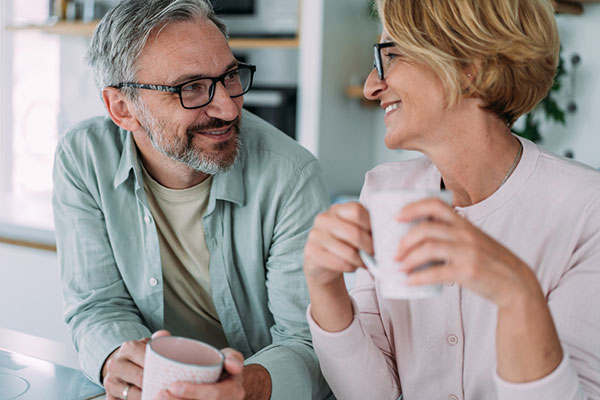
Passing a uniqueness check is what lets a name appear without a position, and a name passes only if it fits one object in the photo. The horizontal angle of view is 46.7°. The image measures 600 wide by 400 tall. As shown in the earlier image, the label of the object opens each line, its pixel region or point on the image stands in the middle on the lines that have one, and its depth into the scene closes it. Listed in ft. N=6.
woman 3.29
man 4.57
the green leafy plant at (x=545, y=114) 8.20
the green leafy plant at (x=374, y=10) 3.64
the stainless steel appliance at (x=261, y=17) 10.39
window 13.88
